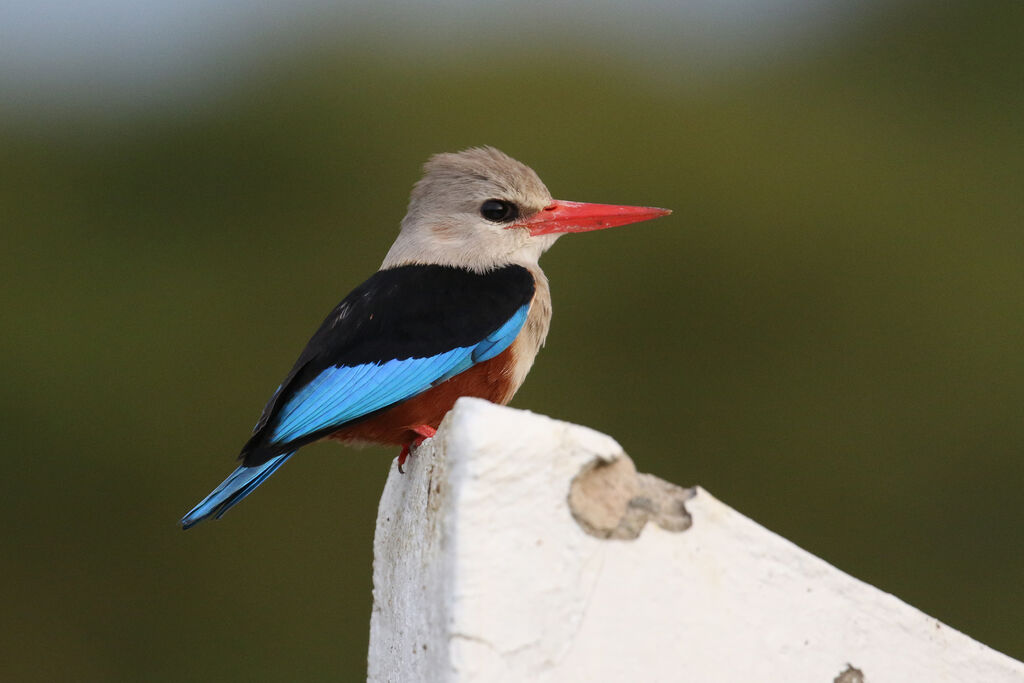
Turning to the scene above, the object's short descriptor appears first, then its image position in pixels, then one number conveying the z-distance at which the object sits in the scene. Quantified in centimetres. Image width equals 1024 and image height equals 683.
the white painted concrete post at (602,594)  420
